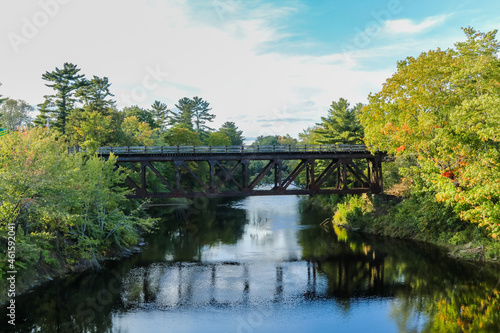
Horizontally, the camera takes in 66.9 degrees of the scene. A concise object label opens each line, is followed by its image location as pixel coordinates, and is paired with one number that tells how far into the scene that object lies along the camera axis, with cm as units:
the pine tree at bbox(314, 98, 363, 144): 5997
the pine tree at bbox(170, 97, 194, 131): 11544
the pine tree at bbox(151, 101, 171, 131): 11344
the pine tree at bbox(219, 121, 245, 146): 11712
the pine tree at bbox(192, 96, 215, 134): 11956
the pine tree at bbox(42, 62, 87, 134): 6869
